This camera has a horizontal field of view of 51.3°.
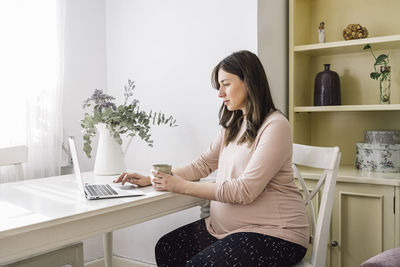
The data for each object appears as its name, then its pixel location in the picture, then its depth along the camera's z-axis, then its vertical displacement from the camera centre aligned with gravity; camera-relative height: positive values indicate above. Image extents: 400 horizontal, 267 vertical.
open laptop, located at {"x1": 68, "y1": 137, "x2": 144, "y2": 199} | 1.55 -0.25
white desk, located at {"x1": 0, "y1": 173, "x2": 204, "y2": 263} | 1.18 -0.27
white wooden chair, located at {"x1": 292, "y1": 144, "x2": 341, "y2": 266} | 1.65 -0.26
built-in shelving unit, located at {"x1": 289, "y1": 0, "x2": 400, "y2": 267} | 2.03 +0.09
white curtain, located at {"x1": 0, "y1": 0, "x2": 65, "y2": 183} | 2.21 +0.27
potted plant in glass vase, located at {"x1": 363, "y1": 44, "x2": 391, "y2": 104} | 2.27 +0.28
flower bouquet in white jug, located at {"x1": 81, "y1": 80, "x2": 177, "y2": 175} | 2.06 +0.00
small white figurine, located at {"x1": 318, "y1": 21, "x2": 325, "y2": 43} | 2.44 +0.55
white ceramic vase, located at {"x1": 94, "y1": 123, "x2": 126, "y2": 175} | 2.09 -0.13
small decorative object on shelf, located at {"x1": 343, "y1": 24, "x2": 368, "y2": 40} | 2.32 +0.53
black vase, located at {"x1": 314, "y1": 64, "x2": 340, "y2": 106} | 2.41 +0.22
